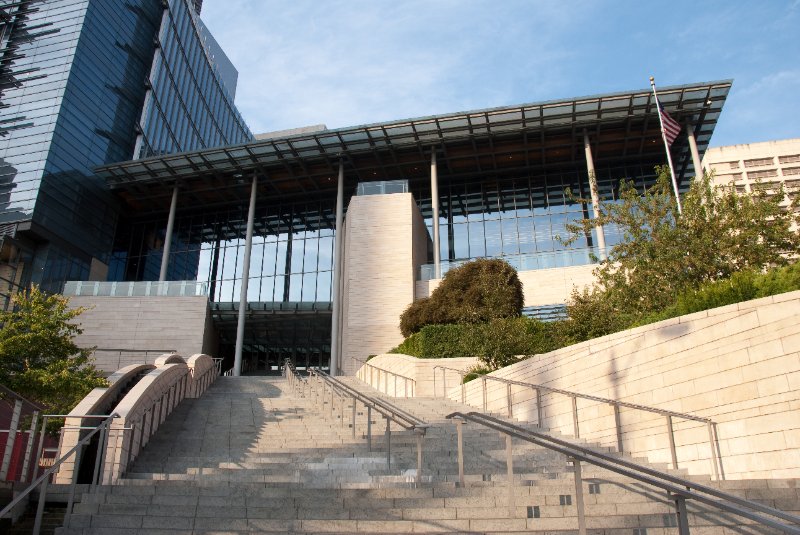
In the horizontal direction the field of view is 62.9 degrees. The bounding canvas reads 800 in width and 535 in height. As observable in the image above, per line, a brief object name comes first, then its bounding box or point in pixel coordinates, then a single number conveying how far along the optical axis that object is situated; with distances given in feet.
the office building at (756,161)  219.00
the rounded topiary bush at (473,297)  75.15
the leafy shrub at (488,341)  55.52
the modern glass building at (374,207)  100.83
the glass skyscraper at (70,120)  110.22
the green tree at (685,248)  45.06
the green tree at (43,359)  49.42
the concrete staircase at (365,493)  17.92
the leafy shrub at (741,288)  31.83
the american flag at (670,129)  68.76
